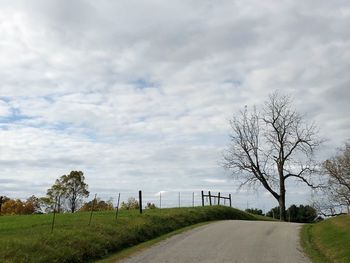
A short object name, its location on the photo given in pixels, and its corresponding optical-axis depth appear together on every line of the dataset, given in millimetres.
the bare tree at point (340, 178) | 53075
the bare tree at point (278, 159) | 50969
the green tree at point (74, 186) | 79419
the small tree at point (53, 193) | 76319
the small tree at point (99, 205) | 72750
